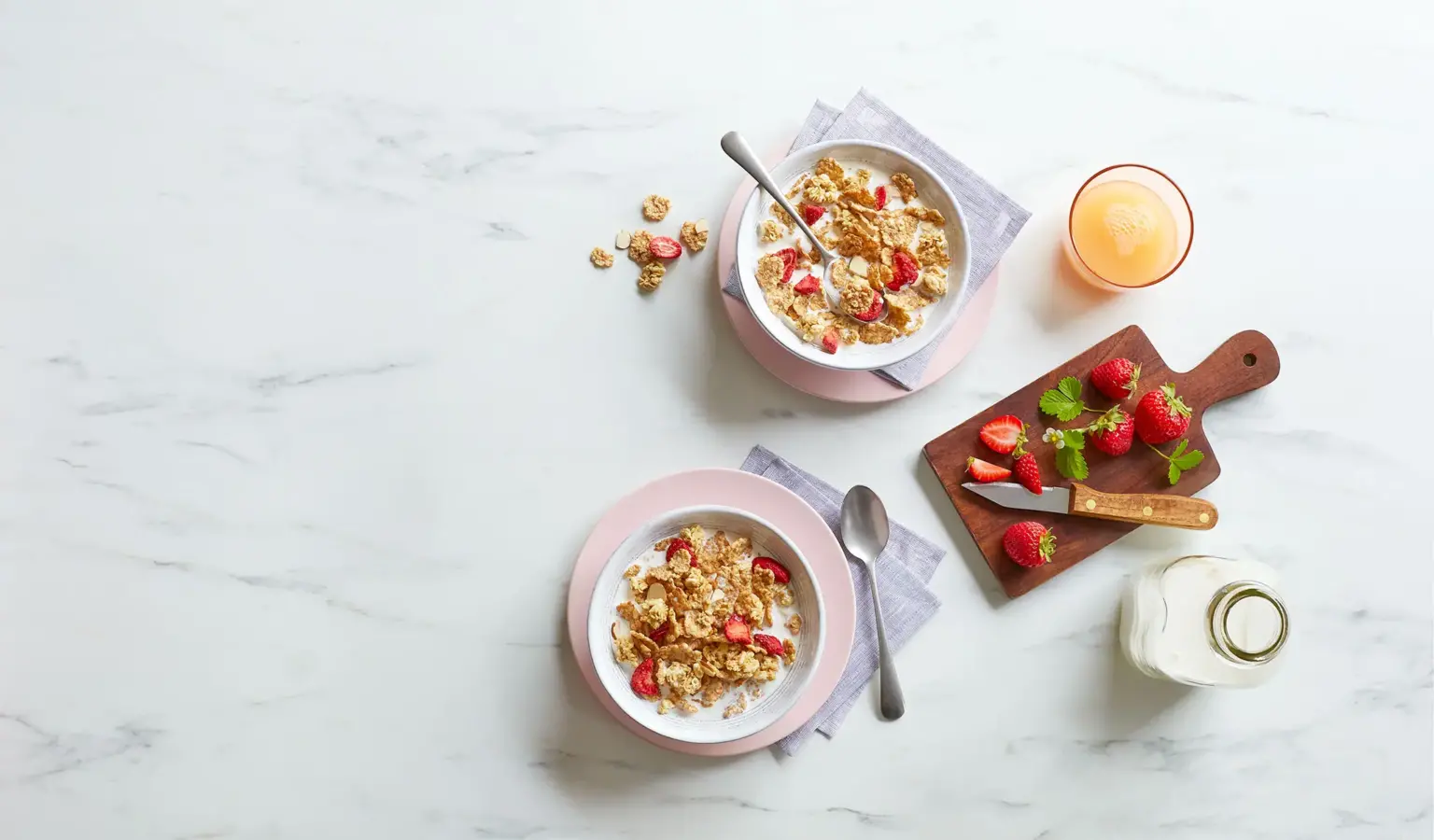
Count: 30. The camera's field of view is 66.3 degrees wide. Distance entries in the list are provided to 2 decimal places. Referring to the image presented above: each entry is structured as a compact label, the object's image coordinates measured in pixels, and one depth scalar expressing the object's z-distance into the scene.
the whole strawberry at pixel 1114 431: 1.69
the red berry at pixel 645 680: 1.58
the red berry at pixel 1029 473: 1.70
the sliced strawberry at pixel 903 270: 1.63
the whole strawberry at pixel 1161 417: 1.69
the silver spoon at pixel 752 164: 1.59
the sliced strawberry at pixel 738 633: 1.56
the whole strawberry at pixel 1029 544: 1.68
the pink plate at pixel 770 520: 1.64
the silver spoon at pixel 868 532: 1.68
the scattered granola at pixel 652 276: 1.73
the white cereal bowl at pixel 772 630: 1.55
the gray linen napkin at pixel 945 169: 1.70
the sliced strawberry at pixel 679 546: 1.59
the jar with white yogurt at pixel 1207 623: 1.62
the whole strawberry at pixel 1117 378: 1.70
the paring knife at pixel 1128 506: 1.68
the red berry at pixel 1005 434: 1.71
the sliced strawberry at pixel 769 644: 1.58
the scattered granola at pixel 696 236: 1.73
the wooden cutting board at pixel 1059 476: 1.72
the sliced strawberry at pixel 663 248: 1.72
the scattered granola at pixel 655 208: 1.74
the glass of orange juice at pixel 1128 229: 1.74
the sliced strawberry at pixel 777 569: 1.59
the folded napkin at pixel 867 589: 1.71
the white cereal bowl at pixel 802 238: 1.61
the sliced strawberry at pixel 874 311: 1.62
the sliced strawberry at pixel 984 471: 1.71
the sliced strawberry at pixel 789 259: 1.64
